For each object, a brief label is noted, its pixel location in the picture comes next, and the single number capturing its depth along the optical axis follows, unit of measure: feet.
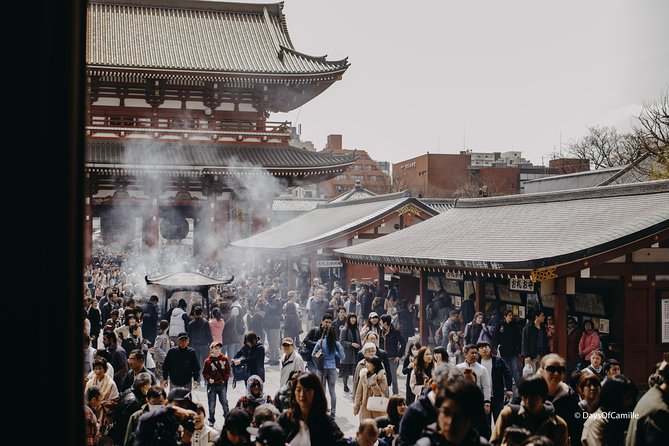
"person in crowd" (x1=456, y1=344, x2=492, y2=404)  22.68
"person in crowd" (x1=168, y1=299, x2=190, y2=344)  37.06
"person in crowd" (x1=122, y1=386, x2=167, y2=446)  17.54
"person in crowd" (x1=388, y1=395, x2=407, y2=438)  18.57
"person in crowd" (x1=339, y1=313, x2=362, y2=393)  32.91
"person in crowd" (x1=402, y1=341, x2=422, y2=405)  24.58
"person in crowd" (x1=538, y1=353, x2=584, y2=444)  15.80
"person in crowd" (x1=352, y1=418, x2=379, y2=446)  15.83
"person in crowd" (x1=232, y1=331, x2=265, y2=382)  27.25
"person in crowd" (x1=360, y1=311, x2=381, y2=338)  33.88
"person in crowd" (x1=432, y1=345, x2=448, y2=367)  22.57
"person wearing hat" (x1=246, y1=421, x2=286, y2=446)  12.52
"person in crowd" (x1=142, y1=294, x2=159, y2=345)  40.24
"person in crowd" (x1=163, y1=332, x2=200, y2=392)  26.25
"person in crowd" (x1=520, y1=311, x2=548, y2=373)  32.65
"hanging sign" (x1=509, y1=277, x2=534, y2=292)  36.33
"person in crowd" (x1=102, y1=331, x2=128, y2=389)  25.07
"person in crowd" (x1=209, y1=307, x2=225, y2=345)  37.60
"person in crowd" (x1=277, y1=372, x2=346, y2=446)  14.15
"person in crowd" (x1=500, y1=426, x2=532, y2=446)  12.51
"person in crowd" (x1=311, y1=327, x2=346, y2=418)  29.30
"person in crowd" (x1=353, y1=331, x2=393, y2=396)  27.12
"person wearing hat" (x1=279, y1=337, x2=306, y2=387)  26.13
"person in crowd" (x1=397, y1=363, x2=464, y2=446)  13.75
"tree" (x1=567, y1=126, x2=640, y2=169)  184.85
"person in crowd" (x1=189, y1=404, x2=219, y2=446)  17.32
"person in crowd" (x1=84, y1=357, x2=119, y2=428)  20.74
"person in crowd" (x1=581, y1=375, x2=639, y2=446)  14.88
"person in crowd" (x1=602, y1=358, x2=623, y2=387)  22.49
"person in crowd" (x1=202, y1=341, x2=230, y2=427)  27.04
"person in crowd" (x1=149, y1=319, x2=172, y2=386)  31.12
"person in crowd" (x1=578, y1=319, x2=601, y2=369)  30.99
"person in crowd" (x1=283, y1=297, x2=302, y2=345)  41.50
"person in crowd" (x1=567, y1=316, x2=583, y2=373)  32.71
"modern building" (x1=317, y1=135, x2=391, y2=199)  262.67
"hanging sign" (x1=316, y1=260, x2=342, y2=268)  64.00
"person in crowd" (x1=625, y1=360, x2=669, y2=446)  12.98
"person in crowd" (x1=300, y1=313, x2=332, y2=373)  29.71
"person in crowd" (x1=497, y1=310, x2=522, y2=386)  33.68
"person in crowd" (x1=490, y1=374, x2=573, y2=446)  13.92
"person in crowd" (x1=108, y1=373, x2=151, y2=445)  18.42
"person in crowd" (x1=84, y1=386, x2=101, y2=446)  16.61
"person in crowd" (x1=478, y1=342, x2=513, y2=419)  24.07
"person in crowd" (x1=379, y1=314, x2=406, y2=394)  32.27
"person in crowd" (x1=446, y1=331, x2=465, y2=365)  35.24
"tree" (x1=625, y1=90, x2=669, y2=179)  91.04
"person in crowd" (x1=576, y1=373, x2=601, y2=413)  17.54
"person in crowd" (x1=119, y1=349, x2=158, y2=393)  22.68
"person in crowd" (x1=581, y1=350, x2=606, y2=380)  24.40
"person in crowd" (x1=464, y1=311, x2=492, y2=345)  34.06
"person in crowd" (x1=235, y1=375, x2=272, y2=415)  19.17
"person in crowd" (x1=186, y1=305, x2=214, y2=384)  34.22
